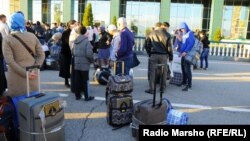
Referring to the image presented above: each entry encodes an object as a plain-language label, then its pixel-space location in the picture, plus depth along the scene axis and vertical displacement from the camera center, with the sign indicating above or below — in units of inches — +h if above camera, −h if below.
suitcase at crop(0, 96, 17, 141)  165.5 -47.2
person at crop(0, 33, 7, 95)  244.9 -39.4
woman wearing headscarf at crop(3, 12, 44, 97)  178.1 -15.5
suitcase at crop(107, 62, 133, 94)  215.5 -36.5
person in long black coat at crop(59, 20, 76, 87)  321.1 -26.2
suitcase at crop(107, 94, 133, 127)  213.6 -53.1
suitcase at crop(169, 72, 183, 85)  370.9 -54.6
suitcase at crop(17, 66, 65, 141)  160.6 -45.0
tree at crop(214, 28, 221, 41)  1112.2 -9.5
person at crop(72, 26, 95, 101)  269.7 -21.5
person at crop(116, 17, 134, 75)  275.7 -12.6
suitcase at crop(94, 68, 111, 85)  356.5 -51.0
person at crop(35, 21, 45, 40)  655.9 -1.7
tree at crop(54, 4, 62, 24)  1325.0 +68.4
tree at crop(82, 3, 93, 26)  1107.5 +45.4
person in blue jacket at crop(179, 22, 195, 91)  348.8 -16.9
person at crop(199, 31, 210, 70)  531.8 -26.8
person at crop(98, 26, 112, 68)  415.2 -22.5
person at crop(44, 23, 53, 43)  627.3 -9.3
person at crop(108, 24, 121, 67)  289.7 -12.7
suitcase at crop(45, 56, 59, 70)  448.8 -48.5
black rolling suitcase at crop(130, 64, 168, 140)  185.9 -48.3
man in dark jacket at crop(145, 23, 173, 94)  313.0 -16.5
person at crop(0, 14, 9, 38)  366.1 +4.2
